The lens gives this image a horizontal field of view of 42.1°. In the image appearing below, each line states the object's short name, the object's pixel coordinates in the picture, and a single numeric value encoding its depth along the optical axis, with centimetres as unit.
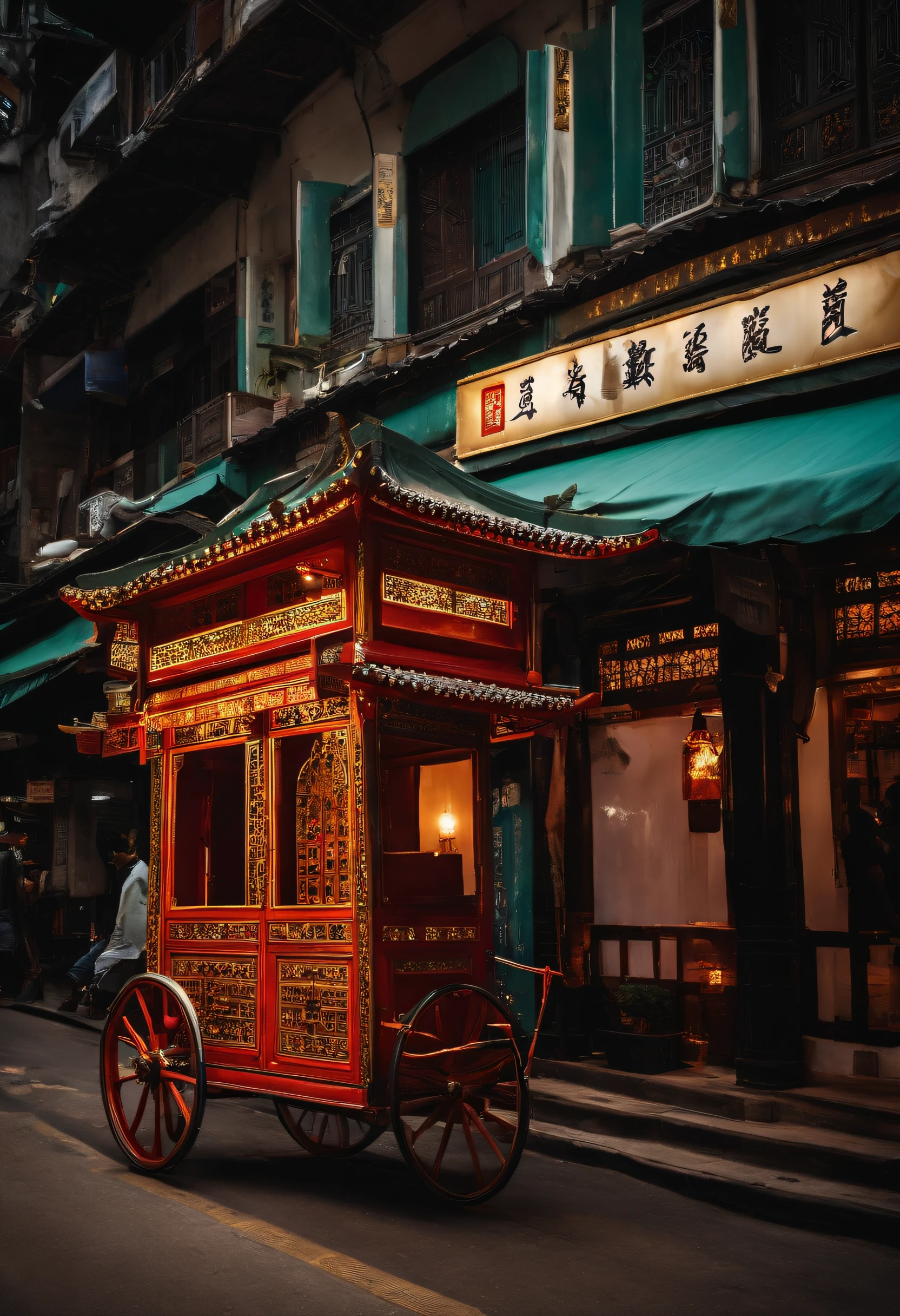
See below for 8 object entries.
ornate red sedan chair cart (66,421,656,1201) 625
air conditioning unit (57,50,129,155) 1858
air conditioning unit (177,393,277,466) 1536
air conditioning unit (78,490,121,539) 1769
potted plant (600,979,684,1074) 921
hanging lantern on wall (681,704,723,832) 941
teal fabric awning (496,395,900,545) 681
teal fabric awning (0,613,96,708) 1473
